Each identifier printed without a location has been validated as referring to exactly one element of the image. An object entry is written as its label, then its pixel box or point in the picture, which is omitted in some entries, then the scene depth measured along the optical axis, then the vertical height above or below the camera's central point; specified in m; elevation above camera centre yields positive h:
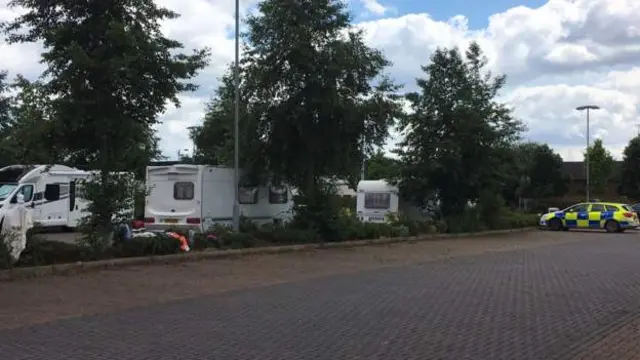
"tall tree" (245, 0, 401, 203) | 22.20 +3.89
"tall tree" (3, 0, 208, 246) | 14.96 +2.86
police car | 34.34 -0.16
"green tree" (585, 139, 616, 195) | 64.12 +4.42
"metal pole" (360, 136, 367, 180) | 23.86 +1.82
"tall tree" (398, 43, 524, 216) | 30.27 +3.30
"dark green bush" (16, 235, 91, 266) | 13.34 -0.91
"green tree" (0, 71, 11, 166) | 34.72 +4.70
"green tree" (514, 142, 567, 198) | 64.50 +3.50
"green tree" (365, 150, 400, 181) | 31.41 +2.00
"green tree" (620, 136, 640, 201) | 63.47 +4.00
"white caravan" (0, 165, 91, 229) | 24.84 +0.58
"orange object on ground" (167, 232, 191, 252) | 16.50 -0.76
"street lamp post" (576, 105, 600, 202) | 48.62 +7.40
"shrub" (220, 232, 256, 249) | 18.23 -0.80
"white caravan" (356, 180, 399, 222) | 31.73 +0.52
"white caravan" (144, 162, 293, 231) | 20.84 +0.38
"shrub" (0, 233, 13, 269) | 12.37 -0.87
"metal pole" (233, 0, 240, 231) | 20.14 +2.03
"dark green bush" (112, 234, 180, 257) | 15.41 -0.86
